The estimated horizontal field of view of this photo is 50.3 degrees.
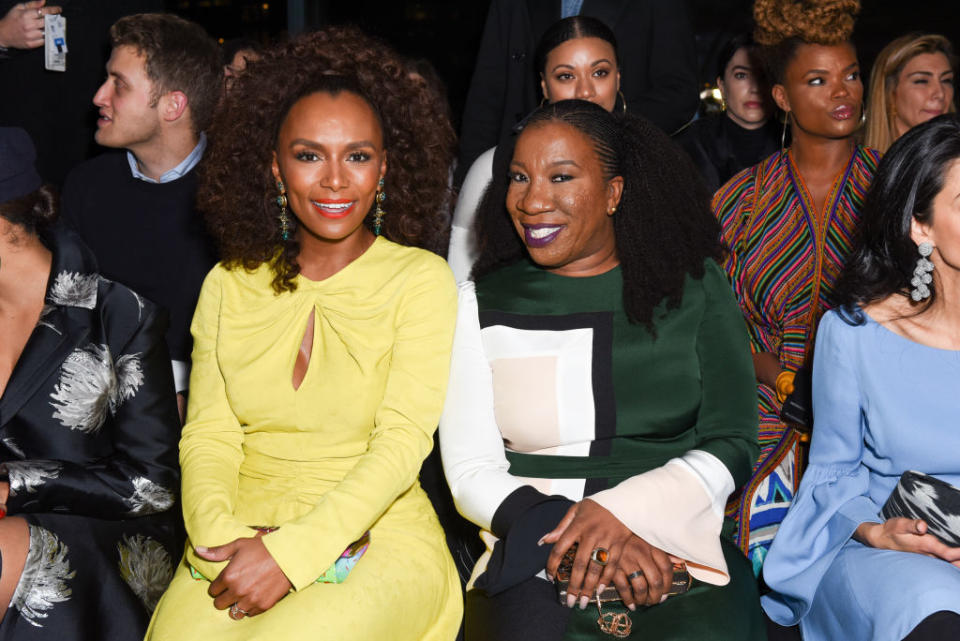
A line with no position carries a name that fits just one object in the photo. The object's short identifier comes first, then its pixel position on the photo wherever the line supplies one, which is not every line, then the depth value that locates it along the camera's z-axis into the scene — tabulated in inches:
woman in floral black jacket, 98.3
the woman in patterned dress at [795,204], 136.3
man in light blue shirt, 143.0
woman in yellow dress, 91.0
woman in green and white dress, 94.7
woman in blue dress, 98.3
